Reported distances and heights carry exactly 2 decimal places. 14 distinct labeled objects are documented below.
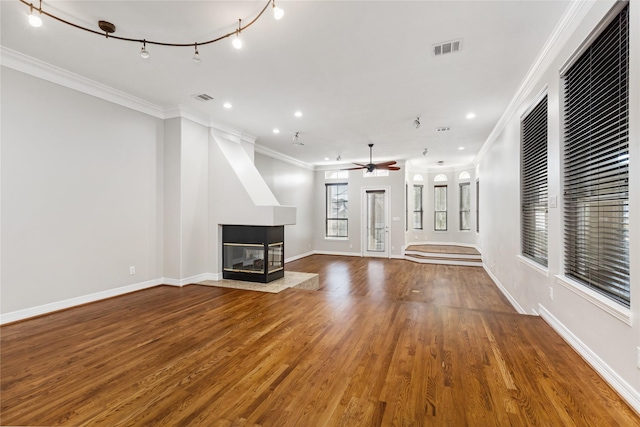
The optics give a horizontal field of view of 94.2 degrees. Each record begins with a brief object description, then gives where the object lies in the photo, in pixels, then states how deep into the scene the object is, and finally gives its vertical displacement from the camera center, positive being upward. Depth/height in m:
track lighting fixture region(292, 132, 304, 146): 6.19 +1.63
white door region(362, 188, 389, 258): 9.26 -0.25
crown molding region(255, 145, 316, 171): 7.23 +1.56
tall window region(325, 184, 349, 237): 9.80 +0.14
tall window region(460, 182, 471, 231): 10.15 +0.29
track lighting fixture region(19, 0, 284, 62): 2.39 +1.68
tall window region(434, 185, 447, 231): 10.71 +0.27
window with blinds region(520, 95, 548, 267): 3.32 +0.37
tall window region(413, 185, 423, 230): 10.82 +0.19
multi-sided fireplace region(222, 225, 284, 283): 5.14 -0.70
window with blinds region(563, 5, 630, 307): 1.91 +0.38
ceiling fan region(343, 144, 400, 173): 6.94 +1.15
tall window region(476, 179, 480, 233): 8.78 +0.28
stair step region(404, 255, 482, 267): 7.80 -1.25
